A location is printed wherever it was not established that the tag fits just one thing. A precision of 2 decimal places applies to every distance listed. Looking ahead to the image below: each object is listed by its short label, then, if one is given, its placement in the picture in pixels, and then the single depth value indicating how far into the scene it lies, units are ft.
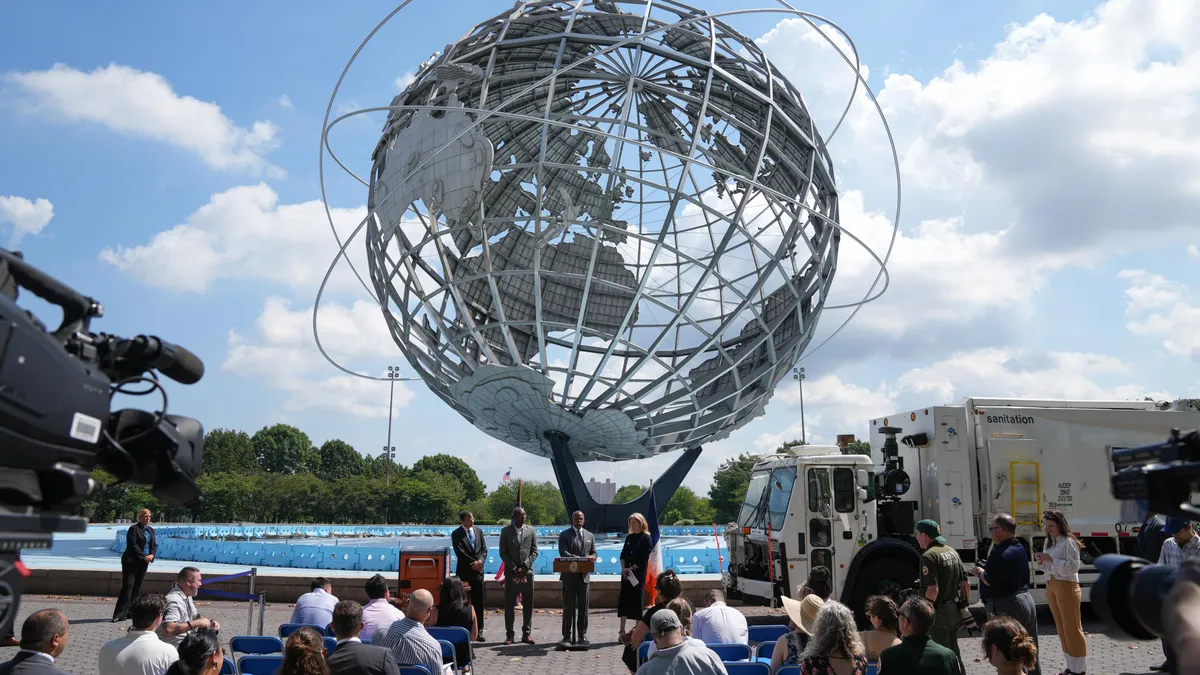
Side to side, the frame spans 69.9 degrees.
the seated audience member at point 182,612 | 22.88
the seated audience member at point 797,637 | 20.33
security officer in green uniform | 27.71
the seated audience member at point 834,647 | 15.31
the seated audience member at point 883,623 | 17.25
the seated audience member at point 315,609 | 24.73
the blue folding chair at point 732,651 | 20.65
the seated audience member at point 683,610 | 21.06
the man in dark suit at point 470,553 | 37.93
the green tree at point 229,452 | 310.04
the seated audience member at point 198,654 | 15.67
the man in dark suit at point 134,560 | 42.29
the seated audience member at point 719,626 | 22.30
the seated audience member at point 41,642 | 13.48
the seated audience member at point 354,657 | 16.03
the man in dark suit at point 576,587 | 37.35
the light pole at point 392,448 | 228.02
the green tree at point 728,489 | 205.26
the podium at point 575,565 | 37.22
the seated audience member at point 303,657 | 14.11
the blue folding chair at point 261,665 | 18.98
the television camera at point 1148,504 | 7.95
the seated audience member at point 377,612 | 22.86
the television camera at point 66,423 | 7.28
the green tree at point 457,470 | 302.66
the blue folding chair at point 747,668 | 17.80
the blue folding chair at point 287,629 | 22.84
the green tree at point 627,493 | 263.29
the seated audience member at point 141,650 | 17.38
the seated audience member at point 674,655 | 15.06
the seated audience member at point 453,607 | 28.91
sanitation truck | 39.27
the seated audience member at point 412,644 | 19.11
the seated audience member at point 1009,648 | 15.07
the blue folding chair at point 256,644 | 21.36
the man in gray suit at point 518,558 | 38.45
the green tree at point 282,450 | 341.62
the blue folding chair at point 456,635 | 23.93
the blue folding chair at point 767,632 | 26.03
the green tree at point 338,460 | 344.69
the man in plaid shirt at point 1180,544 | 26.73
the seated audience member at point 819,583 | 22.84
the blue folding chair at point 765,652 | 24.47
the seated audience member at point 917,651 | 15.31
